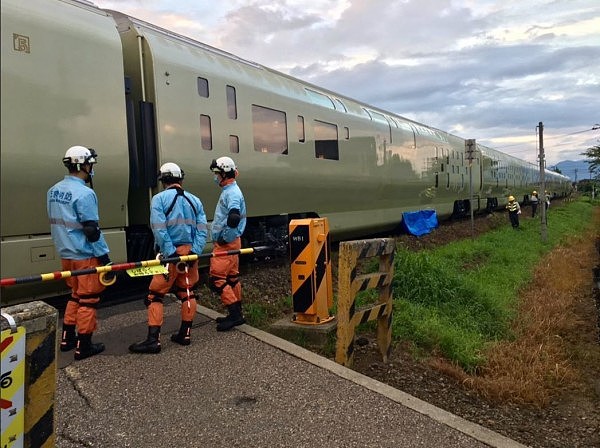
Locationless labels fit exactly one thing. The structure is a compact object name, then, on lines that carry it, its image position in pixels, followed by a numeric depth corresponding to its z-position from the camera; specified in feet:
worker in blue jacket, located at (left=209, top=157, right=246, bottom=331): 17.08
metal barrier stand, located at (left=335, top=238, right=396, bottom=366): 14.58
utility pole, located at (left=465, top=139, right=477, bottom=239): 49.60
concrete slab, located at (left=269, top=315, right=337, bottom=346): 16.68
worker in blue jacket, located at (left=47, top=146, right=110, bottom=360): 13.97
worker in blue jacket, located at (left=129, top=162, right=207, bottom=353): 14.96
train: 16.19
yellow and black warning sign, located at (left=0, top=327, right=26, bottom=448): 5.66
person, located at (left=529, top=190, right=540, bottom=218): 88.44
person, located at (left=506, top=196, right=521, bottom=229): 65.31
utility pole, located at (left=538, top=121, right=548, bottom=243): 51.70
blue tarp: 46.67
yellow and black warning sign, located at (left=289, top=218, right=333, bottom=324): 16.69
